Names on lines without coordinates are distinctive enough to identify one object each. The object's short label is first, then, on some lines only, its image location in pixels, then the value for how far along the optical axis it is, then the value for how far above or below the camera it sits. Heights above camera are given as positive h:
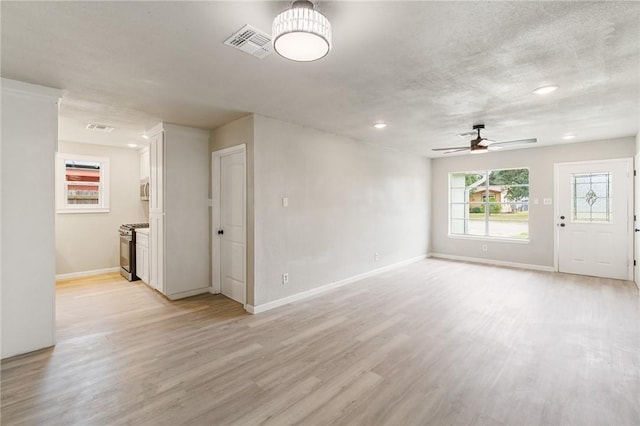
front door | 5.30 -0.16
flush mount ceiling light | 1.54 +0.93
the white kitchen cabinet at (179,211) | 4.41 -0.02
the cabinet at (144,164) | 6.03 +0.95
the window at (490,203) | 6.50 +0.14
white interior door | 4.28 -0.20
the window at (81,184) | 5.52 +0.51
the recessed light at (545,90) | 2.95 +1.20
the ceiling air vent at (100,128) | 4.38 +1.25
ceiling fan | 4.25 +0.94
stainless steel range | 5.41 -0.75
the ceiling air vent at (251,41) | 1.98 +1.18
